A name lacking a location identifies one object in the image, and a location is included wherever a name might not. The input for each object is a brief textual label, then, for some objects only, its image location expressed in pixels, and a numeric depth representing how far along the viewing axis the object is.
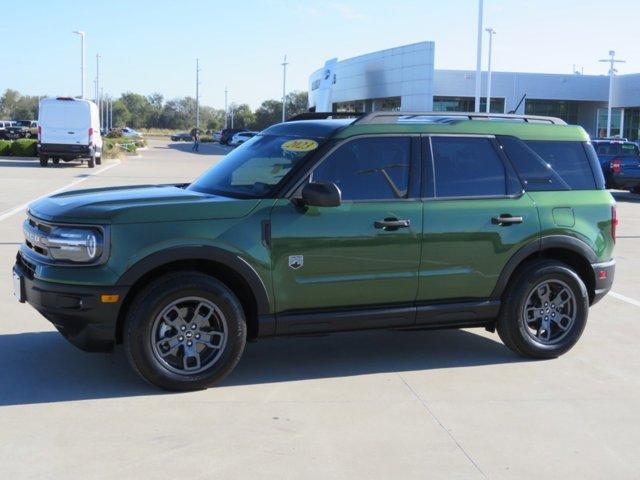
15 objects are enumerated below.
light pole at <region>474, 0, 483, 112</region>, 35.78
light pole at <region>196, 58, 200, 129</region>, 103.06
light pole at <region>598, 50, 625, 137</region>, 54.84
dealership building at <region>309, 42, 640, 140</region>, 56.94
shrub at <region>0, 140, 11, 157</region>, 36.09
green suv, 5.26
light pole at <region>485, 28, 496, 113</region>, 54.79
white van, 29.23
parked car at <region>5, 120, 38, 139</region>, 58.44
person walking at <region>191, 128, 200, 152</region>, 57.90
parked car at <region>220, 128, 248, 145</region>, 78.06
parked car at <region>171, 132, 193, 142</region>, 95.88
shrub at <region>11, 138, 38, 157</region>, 35.25
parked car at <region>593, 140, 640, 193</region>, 23.69
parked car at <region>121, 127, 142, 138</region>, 87.94
